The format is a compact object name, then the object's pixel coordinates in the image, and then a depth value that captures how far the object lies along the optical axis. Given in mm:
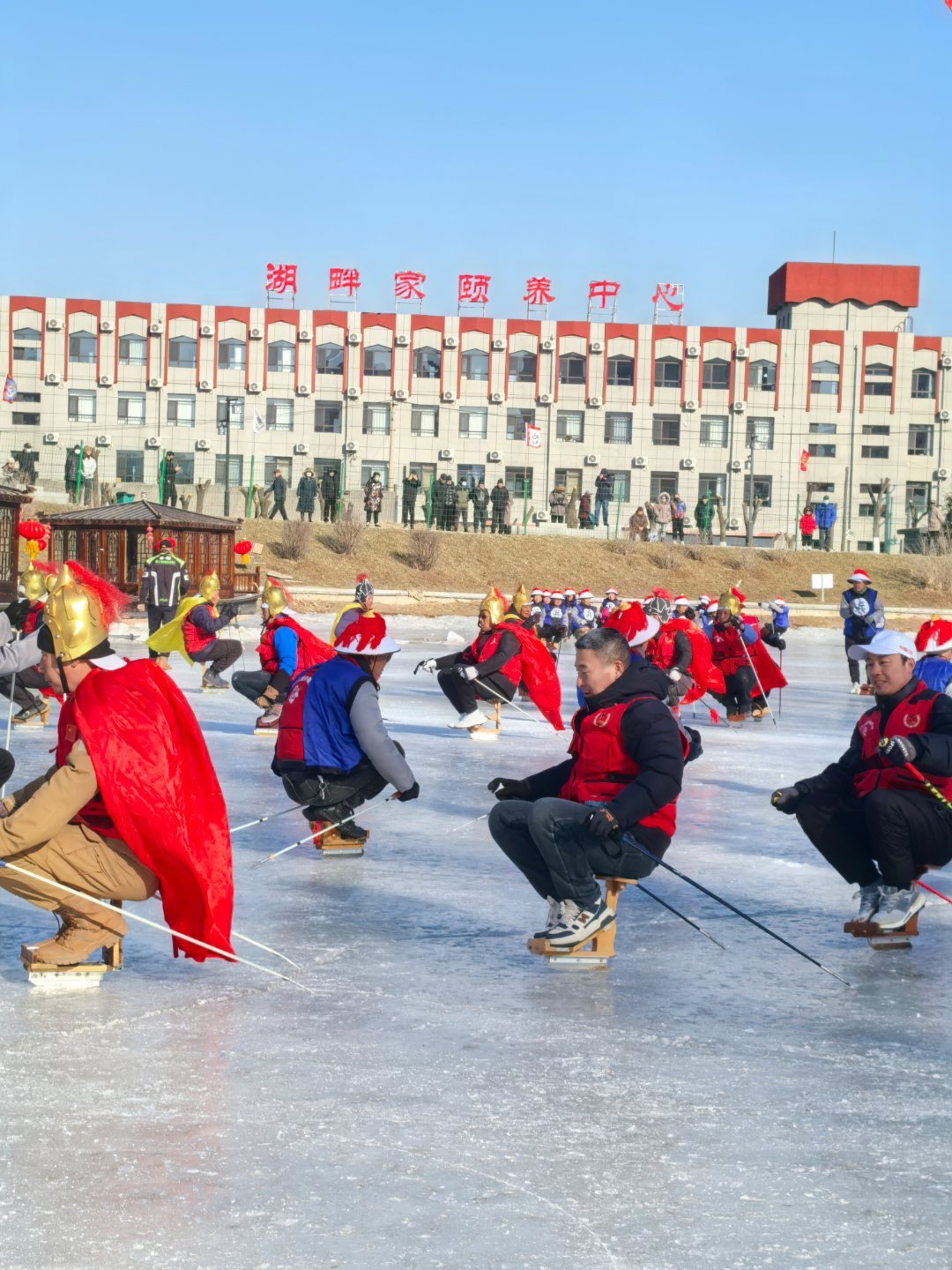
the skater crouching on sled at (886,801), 6199
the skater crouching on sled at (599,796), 5770
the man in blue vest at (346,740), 7648
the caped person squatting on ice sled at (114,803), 5086
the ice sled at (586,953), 5922
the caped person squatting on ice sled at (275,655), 12969
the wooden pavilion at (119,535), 33500
